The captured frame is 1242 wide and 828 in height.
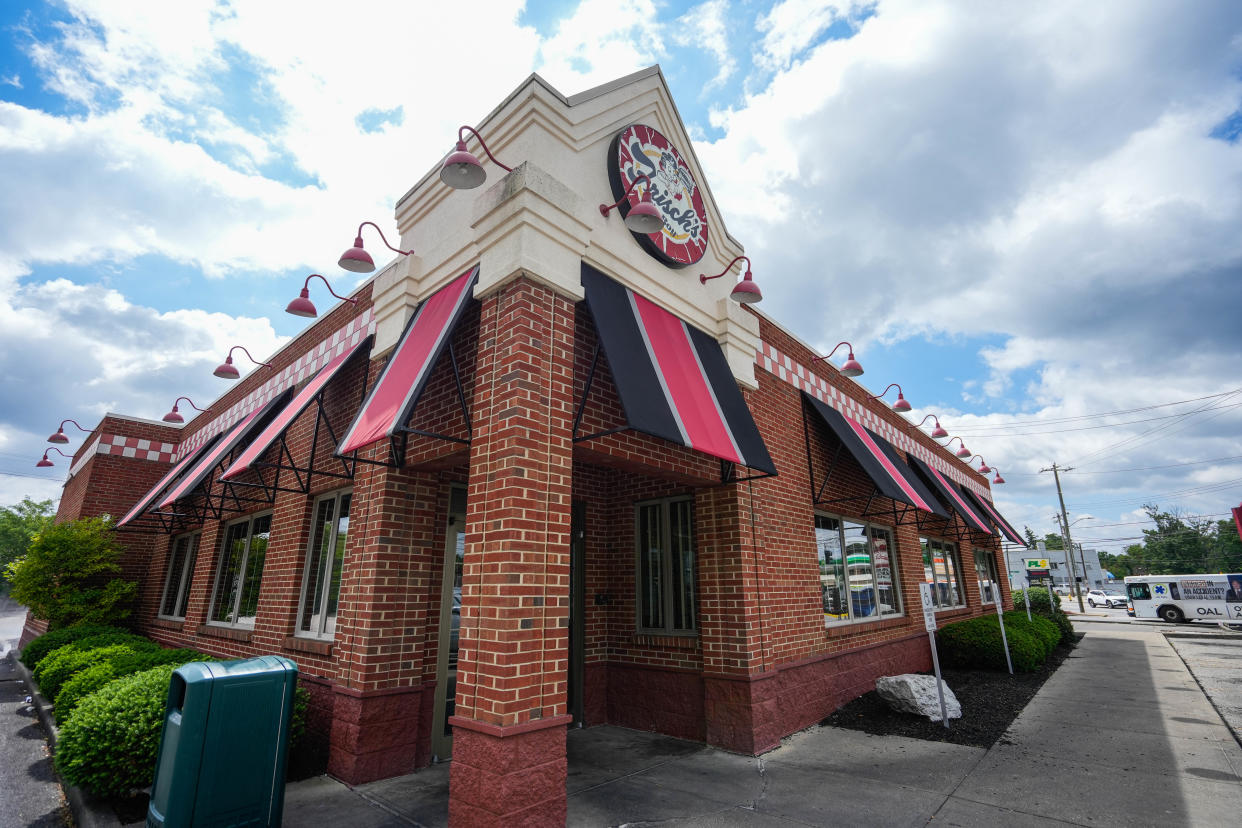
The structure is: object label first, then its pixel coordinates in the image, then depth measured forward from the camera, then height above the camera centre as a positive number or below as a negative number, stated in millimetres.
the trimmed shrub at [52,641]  9891 -1100
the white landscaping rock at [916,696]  7367 -1628
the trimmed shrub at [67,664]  7469 -1156
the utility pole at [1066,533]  44166 +2810
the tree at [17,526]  41875 +3819
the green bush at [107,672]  6285 -1069
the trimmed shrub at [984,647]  10883 -1473
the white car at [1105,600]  49000 -2854
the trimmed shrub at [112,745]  4480 -1301
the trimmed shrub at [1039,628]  12805 -1376
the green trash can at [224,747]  3662 -1116
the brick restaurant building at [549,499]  4570 +856
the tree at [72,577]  11312 -14
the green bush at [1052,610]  16719 -1401
